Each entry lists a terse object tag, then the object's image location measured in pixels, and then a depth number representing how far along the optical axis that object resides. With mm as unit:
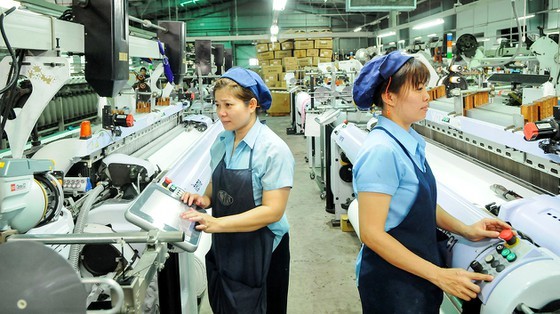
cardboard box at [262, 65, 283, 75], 14031
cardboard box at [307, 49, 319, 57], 14008
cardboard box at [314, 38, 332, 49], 14031
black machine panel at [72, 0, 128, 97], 2008
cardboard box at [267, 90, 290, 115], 13747
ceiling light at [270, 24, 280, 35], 10219
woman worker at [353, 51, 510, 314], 1313
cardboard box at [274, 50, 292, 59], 14375
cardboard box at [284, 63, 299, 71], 13668
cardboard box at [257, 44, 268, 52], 14940
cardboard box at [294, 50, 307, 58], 14125
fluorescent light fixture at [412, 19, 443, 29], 10408
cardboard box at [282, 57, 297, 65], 13656
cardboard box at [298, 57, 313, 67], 13633
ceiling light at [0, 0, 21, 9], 1494
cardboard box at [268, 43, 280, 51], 14477
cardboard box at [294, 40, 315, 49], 14031
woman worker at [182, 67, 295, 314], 1627
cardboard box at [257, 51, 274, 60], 14758
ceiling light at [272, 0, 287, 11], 7523
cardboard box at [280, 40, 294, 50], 14266
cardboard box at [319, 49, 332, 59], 14037
